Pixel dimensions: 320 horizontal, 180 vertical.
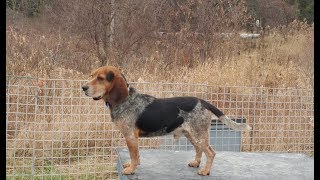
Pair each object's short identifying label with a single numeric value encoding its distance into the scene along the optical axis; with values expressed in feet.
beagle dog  8.68
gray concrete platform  9.37
